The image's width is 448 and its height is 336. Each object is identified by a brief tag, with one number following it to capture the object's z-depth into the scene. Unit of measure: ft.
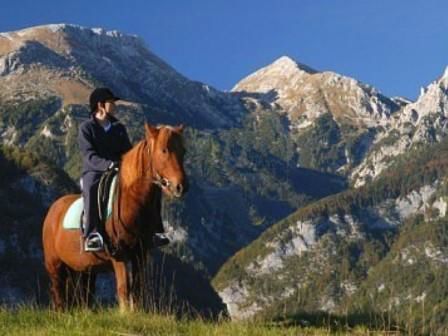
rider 54.03
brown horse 49.26
